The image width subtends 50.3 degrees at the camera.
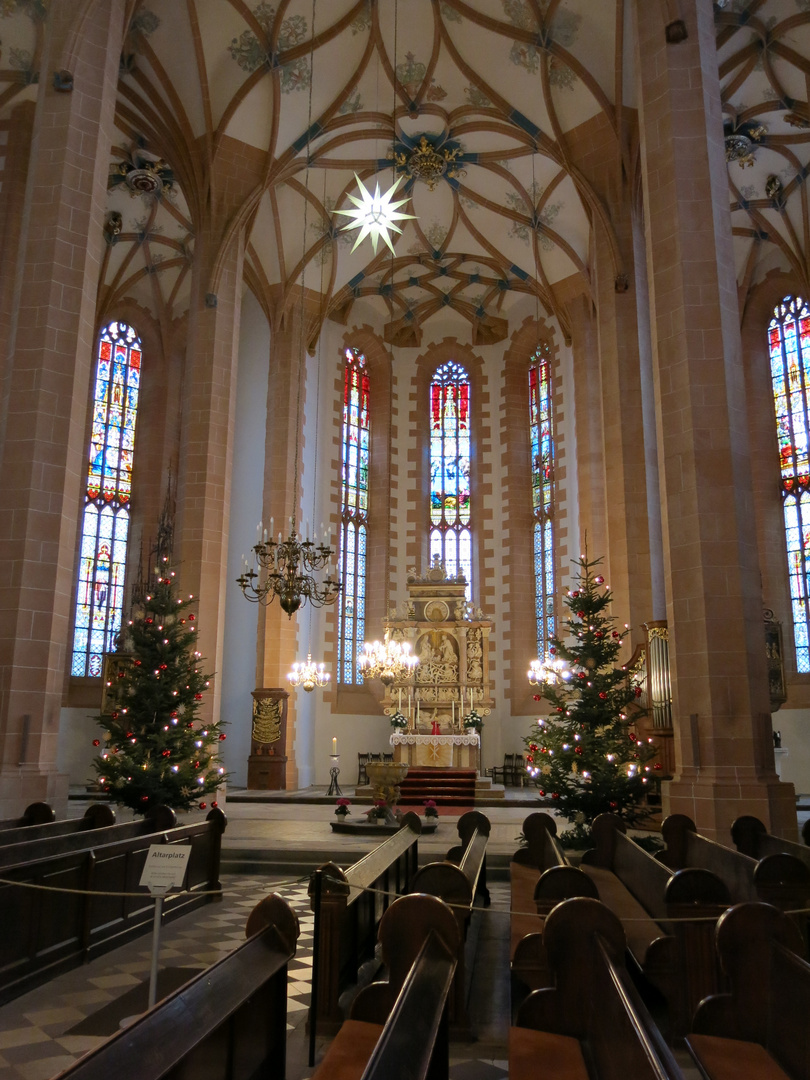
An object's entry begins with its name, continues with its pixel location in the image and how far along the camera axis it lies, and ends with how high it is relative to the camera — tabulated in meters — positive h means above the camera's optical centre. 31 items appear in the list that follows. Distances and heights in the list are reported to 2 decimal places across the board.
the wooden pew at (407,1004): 2.15 -0.80
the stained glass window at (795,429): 19.59 +7.03
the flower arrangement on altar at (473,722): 19.61 +0.17
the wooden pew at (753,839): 6.09 -0.77
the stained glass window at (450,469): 24.17 +7.29
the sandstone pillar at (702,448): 8.38 +2.91
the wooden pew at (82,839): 5.98 -0.87
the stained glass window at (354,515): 22.50 +5.70
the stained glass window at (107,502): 20.09 +5.40
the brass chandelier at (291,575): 13.05 +2.35
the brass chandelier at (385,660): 17.30 +1.38
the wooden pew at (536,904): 4.45 -1.12
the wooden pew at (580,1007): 2.56 -0.95
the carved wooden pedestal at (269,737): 18.66 -0.22
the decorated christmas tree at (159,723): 11.00 +0.04
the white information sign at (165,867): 4.45 -0.71
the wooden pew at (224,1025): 2.08 -0.81
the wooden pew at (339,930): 4.55 -1.14
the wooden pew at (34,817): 7.53 -0.79
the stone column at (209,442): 14.78 +4.95
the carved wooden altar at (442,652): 20.41 +1.84
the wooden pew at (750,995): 3.24 -1.00
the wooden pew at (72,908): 5.14 -1.23
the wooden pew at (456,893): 4.44 -0.83
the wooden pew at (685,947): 4.41 -1.11
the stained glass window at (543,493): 22.64 +6.30
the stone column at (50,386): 9.16 +3.82
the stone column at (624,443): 14.23 +4.80
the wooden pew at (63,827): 6.76 -0.84
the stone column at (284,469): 19.30 +5.95
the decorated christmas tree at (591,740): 10.10 -0.11
